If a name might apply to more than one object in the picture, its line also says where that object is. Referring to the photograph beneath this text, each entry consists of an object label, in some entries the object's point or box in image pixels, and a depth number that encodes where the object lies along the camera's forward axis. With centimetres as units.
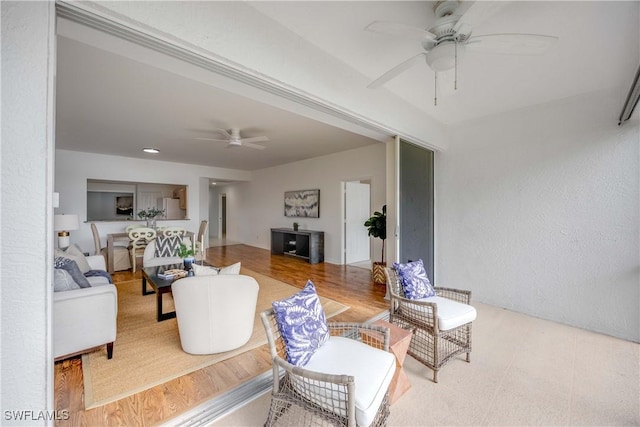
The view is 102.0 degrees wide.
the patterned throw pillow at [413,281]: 236
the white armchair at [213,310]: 212
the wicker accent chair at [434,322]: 201
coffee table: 275
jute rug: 182
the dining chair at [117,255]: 496
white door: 586
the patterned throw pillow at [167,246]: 442
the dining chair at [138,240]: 501
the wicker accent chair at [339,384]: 118
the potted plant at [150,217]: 598
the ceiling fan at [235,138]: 396
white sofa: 192
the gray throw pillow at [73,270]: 223
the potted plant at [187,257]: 337
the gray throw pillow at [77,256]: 307
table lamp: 339
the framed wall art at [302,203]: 621
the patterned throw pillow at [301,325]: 143
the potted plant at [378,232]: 433
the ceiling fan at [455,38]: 144
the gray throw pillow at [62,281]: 203
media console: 590
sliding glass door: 335
